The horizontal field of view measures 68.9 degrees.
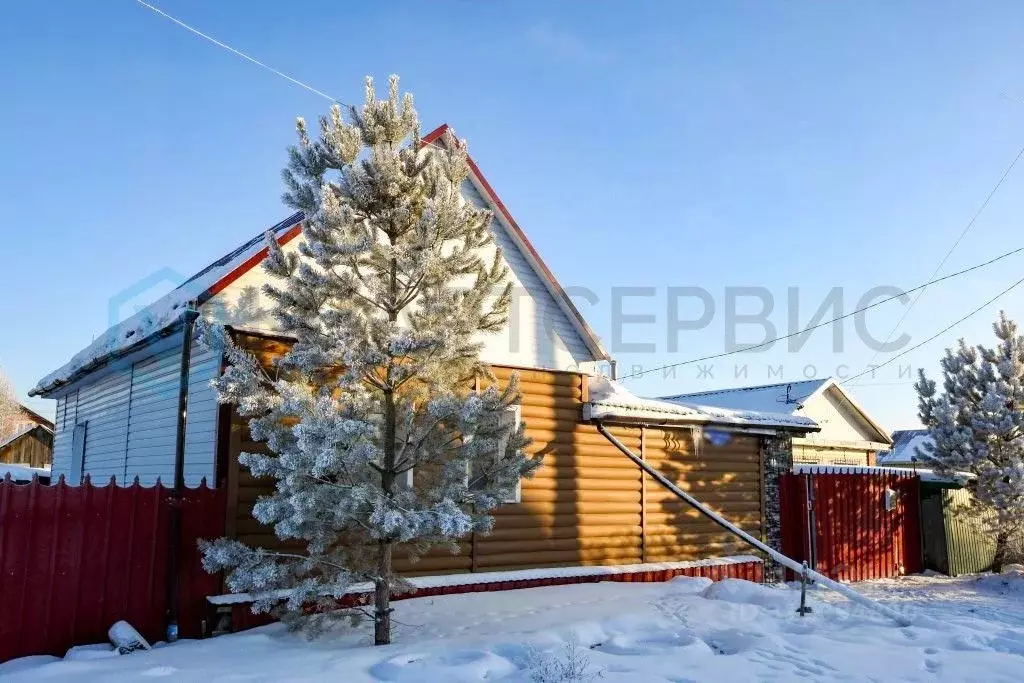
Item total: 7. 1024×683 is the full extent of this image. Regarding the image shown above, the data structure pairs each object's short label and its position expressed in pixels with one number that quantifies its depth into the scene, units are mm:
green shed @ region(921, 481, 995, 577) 16812
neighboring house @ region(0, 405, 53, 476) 41344
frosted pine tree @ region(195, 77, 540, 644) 6906
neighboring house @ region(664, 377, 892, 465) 25141
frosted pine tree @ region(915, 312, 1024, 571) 15523
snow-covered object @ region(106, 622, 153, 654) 6949
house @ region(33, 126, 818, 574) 9180
